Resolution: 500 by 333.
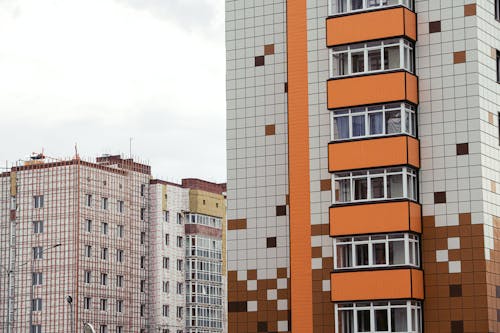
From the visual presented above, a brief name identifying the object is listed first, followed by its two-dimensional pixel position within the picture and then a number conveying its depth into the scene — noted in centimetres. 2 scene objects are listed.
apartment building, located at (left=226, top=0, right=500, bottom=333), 4875
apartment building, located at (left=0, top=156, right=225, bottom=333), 10788
